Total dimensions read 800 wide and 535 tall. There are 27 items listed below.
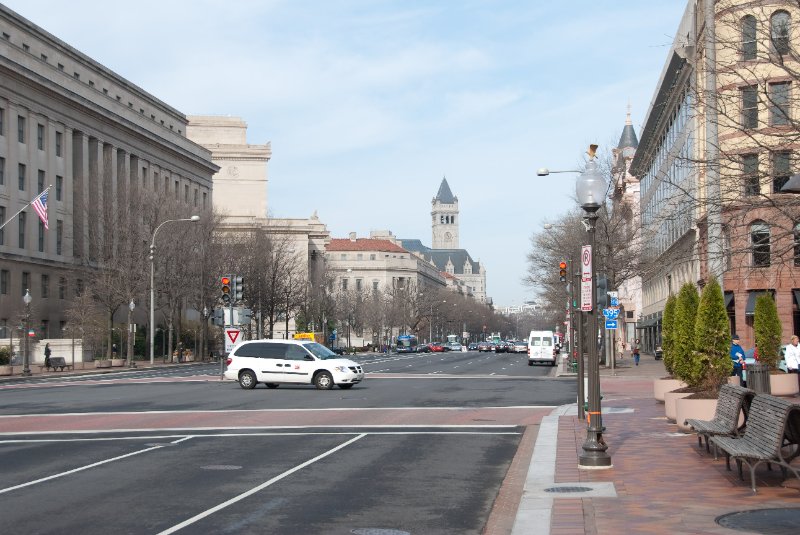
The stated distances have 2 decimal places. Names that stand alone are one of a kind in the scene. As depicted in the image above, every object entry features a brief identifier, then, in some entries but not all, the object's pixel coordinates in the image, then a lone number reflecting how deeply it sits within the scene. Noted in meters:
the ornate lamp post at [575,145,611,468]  14.64
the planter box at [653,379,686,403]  25.55
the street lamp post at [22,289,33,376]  56.58
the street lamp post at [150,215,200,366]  66.81
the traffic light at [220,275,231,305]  41.55
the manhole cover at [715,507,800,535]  9.70
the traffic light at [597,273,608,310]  22.51
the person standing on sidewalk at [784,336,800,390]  30.59
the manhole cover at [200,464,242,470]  15.55
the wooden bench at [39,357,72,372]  62.50
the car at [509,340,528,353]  123.27
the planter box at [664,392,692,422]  21.25
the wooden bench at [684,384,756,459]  14.05
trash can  22.39
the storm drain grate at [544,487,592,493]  12.58
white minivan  36.47
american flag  54.00
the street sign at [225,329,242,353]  43.72
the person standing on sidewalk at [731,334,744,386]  29.94
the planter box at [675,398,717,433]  18.50
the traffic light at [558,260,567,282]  37.69
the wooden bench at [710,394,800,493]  11.56
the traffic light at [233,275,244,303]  43.06
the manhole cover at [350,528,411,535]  10.59
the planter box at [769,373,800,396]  29.28
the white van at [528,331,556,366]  71.94
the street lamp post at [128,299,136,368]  68.53
